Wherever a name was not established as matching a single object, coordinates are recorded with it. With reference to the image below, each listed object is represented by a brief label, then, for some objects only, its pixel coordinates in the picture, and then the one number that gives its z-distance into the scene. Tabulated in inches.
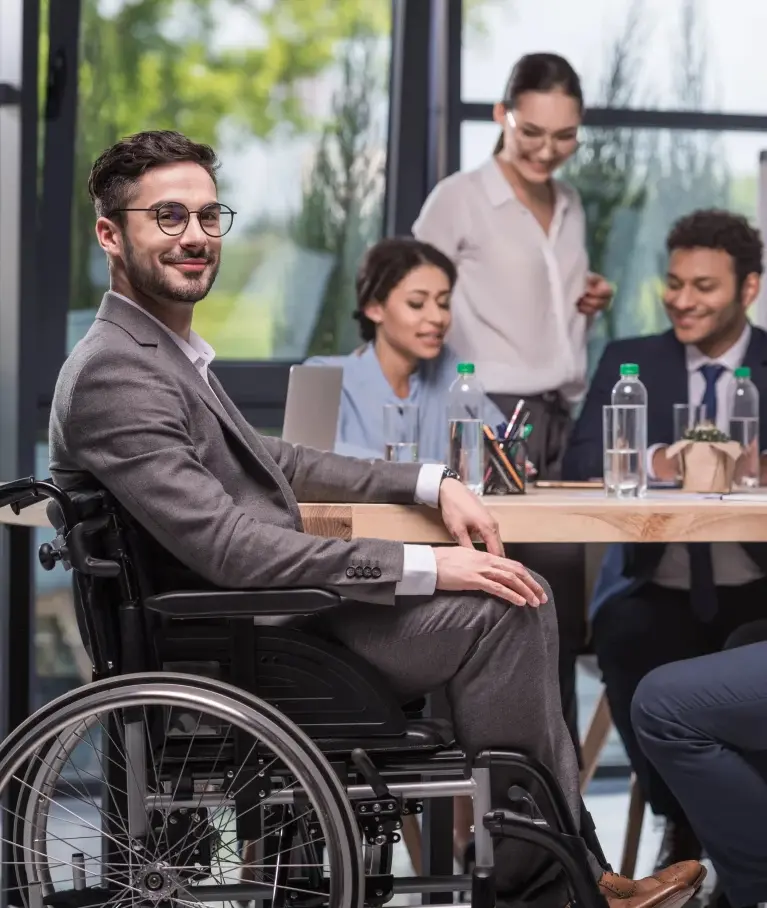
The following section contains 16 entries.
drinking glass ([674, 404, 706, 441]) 223.3
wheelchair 123.5
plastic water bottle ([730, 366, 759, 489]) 204.3
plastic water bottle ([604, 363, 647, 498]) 182.1
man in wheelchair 127.4
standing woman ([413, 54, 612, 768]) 271.0
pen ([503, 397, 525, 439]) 188.0
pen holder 182.9
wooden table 156.3
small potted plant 190.1
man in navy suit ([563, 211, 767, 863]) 211.8
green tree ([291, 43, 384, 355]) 319.1
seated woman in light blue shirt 250.5
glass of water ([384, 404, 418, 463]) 222.4
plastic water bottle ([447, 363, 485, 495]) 185.0
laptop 200.8
